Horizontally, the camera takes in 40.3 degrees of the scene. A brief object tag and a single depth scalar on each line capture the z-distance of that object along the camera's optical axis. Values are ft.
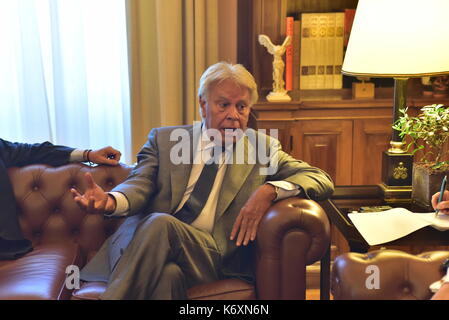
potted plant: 7.39
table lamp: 7.21
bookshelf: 9.65
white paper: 6.70
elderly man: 6.39
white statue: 9.65
